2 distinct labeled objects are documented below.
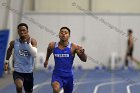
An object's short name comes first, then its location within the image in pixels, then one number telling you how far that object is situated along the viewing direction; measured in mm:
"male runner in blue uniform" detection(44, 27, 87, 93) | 17594
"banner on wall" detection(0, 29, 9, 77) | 35125
